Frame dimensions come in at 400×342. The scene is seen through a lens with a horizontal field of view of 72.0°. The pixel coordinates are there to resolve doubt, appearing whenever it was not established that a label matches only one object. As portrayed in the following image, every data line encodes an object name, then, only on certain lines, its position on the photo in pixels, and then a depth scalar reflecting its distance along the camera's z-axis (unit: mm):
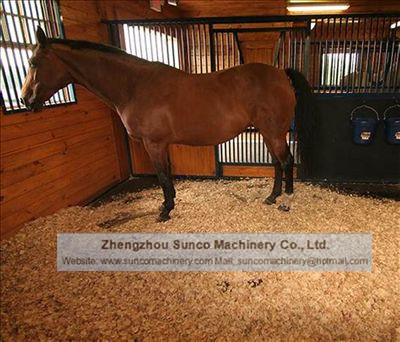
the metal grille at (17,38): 2201
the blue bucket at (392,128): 2998
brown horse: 2328
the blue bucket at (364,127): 3033
